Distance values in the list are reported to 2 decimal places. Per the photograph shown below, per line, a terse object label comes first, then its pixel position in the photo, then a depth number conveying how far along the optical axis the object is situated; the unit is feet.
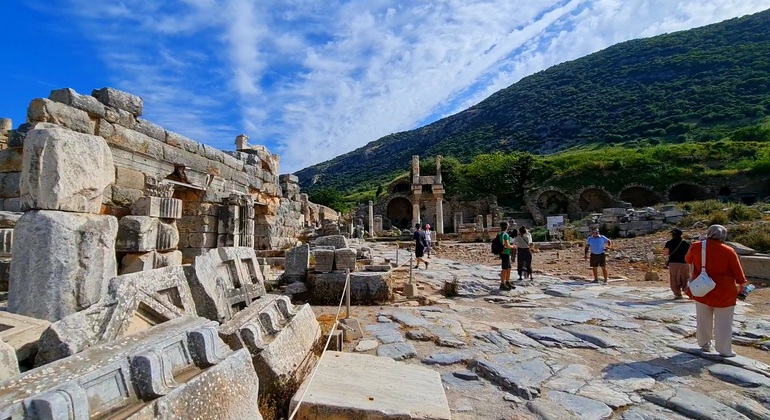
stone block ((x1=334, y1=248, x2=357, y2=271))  24.32
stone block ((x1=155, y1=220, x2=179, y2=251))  20.51
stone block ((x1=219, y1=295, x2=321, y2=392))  9.23
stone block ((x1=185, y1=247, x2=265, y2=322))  11.62
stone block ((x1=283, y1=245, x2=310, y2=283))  24.54
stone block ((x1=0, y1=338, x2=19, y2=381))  6.06
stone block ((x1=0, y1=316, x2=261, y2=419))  5.03
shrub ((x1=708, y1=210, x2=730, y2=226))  54.70
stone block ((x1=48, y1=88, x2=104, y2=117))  20.48
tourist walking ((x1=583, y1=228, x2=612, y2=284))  32.83
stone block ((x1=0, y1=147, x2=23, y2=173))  20.18
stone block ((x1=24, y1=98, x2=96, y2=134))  19.01
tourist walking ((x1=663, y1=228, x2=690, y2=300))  25.63
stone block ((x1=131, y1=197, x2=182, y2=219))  21.25
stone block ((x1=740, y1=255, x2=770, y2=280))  30.45
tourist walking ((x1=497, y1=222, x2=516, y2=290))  29.45
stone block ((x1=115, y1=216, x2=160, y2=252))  17.58
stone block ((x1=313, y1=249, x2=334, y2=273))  24.49
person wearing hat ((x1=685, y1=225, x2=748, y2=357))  14.47
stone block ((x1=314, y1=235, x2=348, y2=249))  33.89
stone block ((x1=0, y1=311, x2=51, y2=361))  7.37
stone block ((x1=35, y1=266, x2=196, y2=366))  7.14
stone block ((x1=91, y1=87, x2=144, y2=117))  22.99
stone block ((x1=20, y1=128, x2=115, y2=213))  10.64
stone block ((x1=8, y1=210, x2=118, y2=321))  10.00
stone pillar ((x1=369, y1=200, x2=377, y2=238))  103.39
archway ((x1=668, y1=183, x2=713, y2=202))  108.99
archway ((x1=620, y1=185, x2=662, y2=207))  117.60
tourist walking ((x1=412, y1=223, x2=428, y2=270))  40.68
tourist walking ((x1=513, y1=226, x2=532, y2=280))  32.60
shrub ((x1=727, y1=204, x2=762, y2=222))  55.37
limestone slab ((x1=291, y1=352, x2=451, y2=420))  8.30
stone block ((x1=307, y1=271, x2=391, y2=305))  23.62
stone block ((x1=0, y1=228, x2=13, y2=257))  15.92
